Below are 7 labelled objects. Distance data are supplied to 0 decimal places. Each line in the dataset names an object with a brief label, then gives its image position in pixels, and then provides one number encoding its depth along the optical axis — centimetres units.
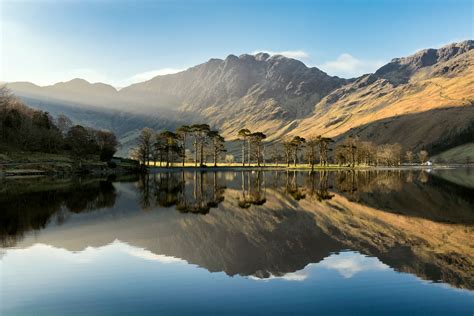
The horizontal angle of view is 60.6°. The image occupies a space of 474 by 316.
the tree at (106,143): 14662
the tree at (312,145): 18400
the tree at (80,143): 14188
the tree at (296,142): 18380
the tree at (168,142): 15564
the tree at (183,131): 15700
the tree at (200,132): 15875
